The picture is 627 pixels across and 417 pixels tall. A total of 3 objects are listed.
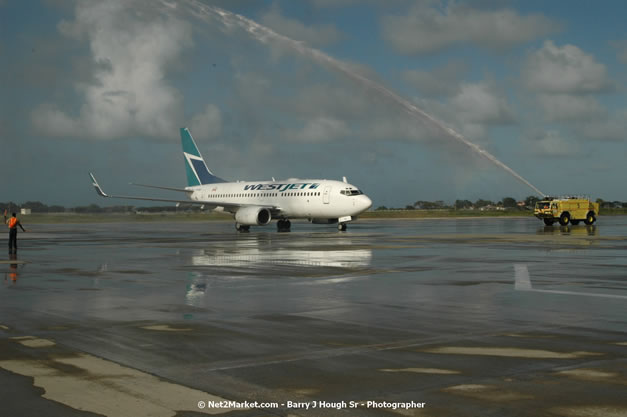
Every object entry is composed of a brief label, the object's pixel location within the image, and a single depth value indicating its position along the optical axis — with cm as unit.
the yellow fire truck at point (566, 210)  6075
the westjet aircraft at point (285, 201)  5119
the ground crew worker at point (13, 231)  2945
